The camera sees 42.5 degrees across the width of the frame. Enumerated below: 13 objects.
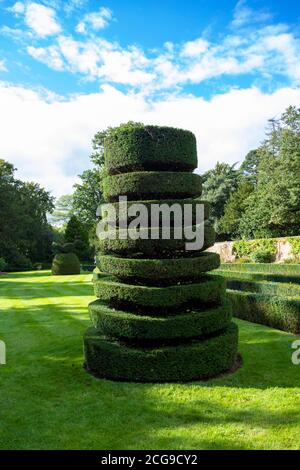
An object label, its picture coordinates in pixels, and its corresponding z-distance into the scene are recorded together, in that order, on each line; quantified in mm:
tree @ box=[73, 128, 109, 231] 52719
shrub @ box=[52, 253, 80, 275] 34719
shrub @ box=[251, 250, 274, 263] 33844
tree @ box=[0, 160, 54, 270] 44625
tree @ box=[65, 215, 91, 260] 45375
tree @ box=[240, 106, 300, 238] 39875
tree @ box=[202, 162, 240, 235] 59781
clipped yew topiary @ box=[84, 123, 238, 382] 6898
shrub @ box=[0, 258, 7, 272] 44062
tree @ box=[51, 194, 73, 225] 83000
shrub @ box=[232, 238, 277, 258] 34162
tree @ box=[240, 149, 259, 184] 70062
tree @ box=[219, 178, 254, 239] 53688
